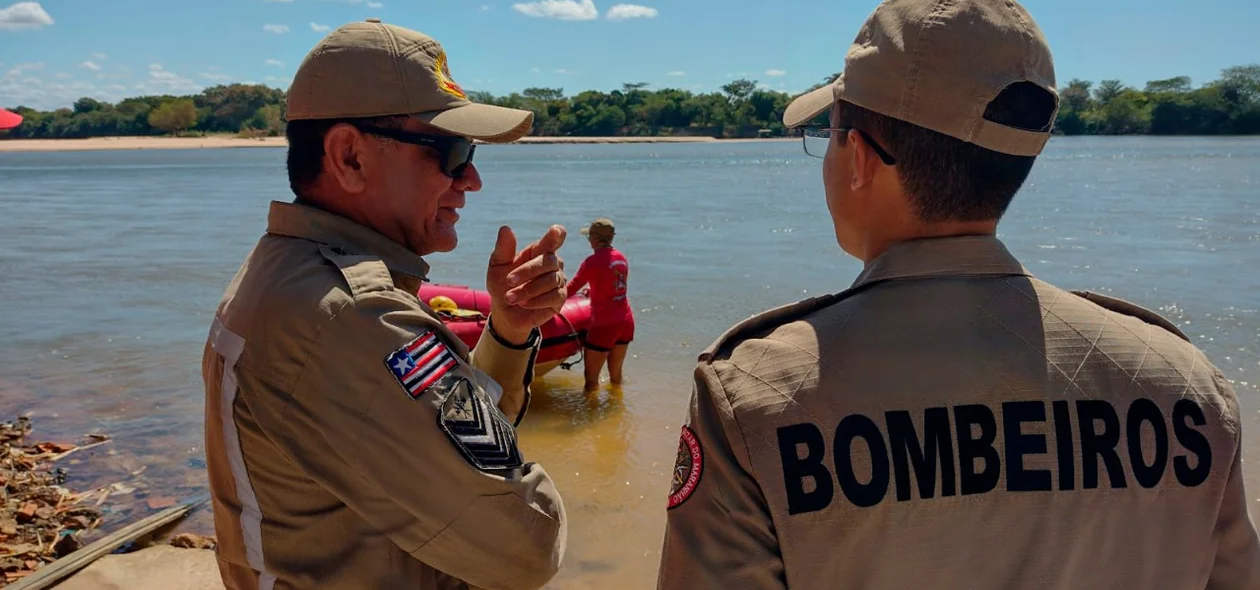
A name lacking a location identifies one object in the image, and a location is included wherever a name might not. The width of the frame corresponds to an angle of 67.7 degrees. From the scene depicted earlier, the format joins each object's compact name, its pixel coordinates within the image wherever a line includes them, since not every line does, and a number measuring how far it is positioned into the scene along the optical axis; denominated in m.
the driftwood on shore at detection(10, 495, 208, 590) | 4.22
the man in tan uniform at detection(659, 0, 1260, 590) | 1.27
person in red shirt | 8.67
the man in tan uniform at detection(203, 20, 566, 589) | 1.62
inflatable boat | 8.47
